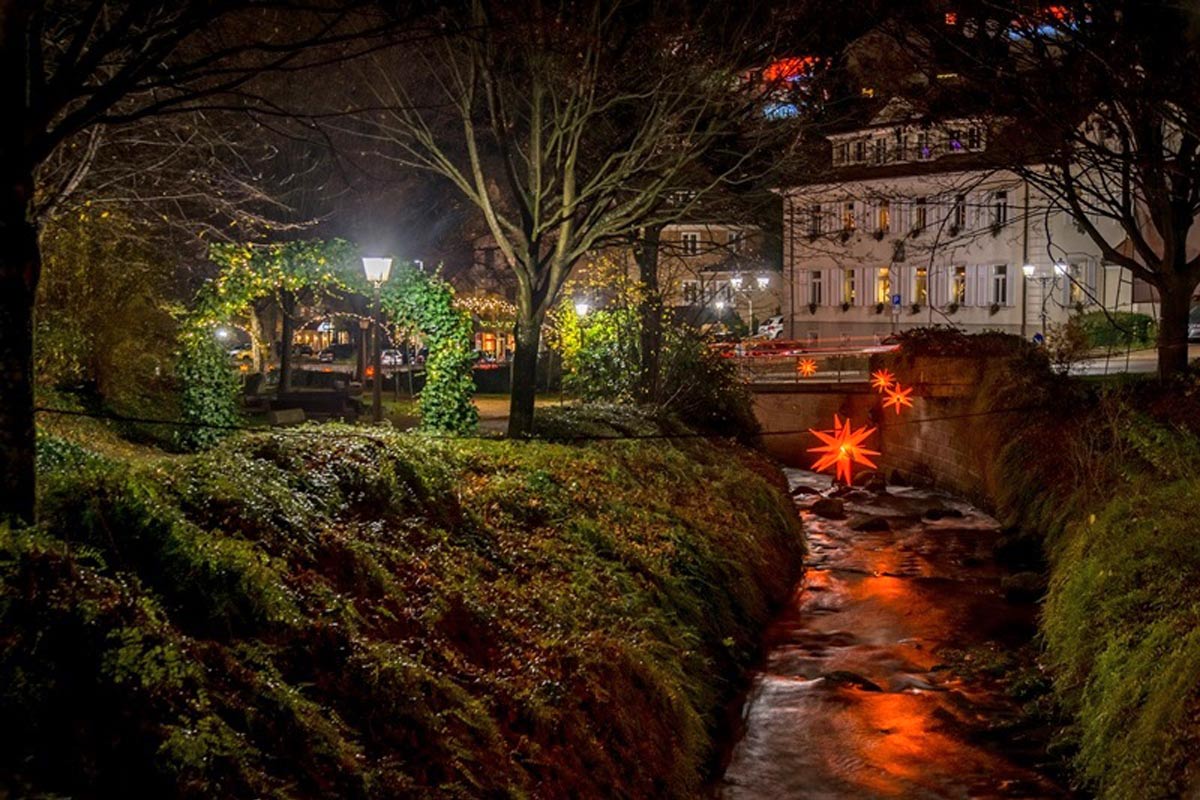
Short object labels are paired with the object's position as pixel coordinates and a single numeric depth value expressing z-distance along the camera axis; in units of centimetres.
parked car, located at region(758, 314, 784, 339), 5772
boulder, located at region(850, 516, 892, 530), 2566
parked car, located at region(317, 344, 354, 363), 6344
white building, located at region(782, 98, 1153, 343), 4512
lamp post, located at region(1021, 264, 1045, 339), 4534
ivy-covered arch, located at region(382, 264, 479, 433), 1847
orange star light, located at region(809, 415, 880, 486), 1786
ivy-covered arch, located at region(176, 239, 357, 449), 1758
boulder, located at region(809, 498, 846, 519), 2731
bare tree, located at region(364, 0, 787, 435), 1767
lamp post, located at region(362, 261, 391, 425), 1797
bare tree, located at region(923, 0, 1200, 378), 1398
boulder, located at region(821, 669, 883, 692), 1437
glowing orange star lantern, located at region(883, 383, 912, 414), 2637
